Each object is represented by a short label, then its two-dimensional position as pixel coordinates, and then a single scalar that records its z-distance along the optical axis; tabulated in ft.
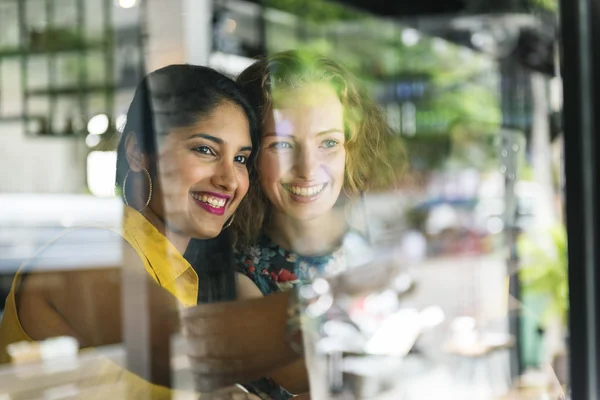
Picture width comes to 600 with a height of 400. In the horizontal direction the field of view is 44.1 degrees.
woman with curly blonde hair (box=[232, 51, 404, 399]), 4.00
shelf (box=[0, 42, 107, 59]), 5.18
